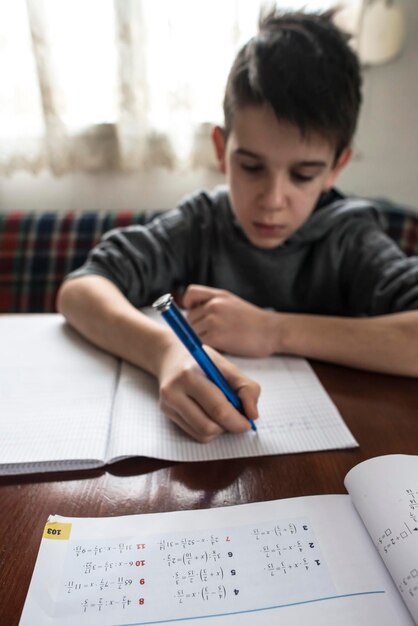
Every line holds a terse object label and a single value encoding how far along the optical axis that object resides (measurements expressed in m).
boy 0.56
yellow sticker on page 0.33
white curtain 1.12
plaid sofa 1.22
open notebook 0.41
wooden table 0.34
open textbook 0.28
